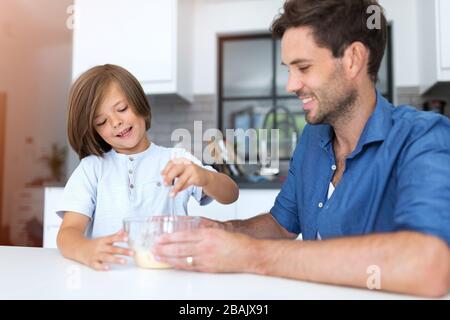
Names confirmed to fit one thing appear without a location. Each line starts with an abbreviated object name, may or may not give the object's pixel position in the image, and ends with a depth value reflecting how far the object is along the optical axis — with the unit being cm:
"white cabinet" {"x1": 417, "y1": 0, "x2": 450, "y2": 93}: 236
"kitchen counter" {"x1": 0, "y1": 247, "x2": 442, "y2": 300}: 66
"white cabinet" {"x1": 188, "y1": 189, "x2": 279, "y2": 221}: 234
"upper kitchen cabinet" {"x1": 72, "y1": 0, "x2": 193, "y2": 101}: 273
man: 69
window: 305
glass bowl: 83
